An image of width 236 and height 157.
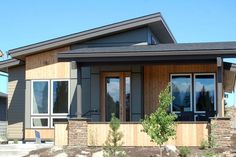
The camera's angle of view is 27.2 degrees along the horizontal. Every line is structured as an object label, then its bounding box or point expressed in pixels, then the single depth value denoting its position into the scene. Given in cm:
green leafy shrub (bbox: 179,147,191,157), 1592
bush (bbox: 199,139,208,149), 1709
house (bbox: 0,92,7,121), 3905
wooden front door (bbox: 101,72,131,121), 2123
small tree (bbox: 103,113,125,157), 1519
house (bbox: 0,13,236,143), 2044
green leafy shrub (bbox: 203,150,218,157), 1496
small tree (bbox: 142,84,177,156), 1512
